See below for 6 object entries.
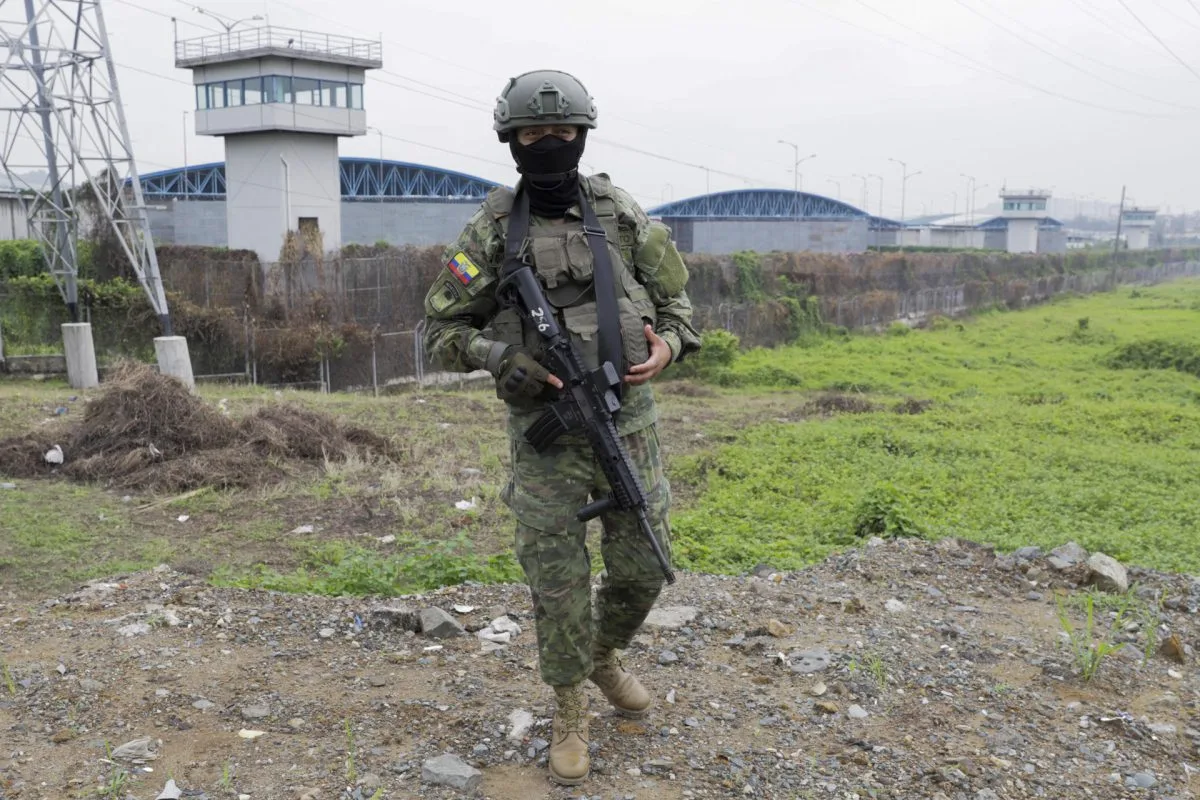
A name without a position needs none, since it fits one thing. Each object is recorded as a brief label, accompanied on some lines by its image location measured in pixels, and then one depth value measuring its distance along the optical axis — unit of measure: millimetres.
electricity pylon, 13445
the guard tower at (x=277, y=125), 25688
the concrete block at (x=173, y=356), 14180
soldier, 3066
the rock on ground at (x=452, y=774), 2955
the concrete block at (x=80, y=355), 14328
